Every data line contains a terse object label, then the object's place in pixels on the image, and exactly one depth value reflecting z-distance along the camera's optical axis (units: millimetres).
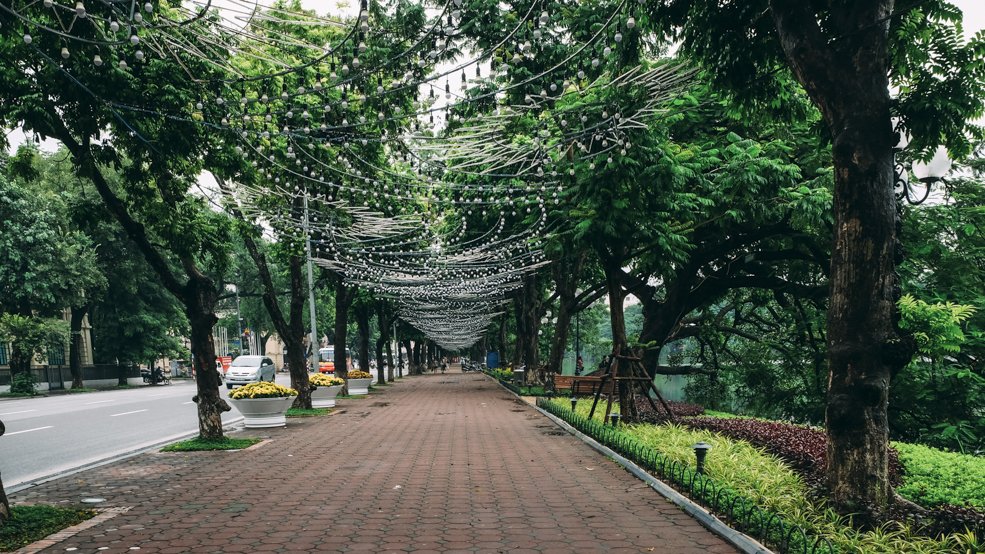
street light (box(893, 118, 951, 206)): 6907
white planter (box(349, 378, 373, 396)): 28844
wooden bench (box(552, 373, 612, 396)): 21342
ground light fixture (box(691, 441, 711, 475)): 7266
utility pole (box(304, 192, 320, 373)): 19469
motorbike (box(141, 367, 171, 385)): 48250
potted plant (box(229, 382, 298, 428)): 14625
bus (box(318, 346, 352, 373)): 59359
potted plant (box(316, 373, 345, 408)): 20453
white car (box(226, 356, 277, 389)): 32312
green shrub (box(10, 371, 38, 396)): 33281
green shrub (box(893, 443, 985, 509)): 6684
